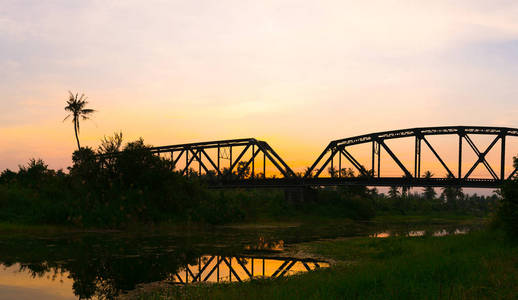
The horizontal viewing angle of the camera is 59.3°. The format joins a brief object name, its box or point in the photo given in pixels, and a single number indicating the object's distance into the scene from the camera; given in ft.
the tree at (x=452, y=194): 425.16
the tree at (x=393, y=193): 412.05
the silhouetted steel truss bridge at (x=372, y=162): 200.75
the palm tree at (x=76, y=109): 239.09
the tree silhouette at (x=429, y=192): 457.27
